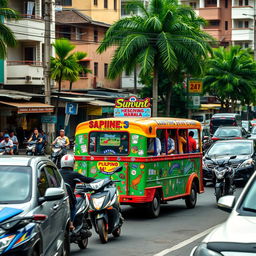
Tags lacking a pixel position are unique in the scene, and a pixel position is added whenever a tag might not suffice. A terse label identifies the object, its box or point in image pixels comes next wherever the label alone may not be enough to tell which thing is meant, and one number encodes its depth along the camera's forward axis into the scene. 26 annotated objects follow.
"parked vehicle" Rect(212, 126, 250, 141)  38.84
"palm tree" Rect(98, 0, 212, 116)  40.44
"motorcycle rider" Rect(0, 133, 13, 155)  31.95
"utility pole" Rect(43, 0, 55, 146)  37.81
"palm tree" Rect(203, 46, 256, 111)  64.81
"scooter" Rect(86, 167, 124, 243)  12.87
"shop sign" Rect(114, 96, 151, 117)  23.06
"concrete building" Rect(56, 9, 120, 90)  66.12
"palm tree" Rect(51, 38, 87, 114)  50.72
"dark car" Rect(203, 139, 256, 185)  24.81
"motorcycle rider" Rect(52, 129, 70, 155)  30.95
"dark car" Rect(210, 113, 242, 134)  53.22
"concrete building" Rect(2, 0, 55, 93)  48.88
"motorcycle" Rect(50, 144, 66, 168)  30.22
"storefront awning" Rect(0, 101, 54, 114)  40.16
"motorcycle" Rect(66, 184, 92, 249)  11.77
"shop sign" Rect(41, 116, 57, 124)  37.84
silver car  8.21
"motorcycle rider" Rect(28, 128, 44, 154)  34.07
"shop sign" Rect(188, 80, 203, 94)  50.72
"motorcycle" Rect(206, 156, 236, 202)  19.55
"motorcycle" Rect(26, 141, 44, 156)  33.69
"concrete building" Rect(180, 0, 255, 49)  99.75
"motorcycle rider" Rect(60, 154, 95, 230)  12.44
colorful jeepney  16.59
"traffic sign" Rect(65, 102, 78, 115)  36.62
